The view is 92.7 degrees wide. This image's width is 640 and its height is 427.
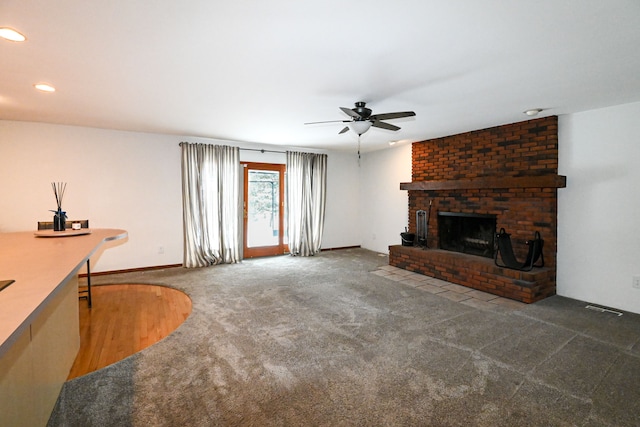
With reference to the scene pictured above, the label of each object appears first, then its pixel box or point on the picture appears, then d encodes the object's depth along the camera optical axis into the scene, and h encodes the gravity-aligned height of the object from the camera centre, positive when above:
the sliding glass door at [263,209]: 6.23 -0.07
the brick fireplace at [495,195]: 4.01 +0.14
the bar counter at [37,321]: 1.09 -0.65
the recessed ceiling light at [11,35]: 2.03 +1.19
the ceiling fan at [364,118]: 3.05 +0.90
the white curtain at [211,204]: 5.45 +0.04
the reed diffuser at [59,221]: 2.96 -0.13
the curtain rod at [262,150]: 6.09 +1.14
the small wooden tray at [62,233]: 2.75 -0.23
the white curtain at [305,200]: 6.53 +0.12
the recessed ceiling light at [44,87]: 3.00 +1.22
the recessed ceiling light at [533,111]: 3.72 +1.13
